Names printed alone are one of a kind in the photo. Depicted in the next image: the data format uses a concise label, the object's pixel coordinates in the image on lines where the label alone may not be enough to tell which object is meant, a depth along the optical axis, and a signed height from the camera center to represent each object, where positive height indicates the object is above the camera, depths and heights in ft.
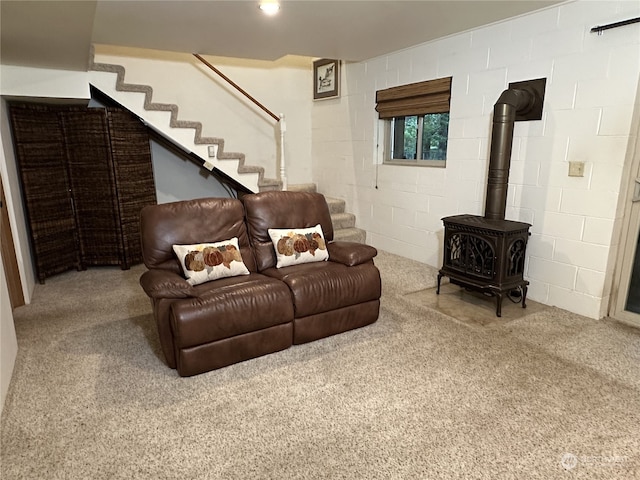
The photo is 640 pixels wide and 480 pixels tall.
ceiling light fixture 9.34 +3.41
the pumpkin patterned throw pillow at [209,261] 8.75 -2.27
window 13.28 +1.20
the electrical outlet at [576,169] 9.78 -0.35
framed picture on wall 17.34 +3.32
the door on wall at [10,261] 10.66 -2.72
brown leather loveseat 7.73 -2.61
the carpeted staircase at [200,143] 13.17 +0.47
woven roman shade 12.98 +1.90
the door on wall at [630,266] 9.49 -2.65
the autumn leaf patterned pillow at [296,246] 9.93 -2.19
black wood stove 10.16 -1.92
